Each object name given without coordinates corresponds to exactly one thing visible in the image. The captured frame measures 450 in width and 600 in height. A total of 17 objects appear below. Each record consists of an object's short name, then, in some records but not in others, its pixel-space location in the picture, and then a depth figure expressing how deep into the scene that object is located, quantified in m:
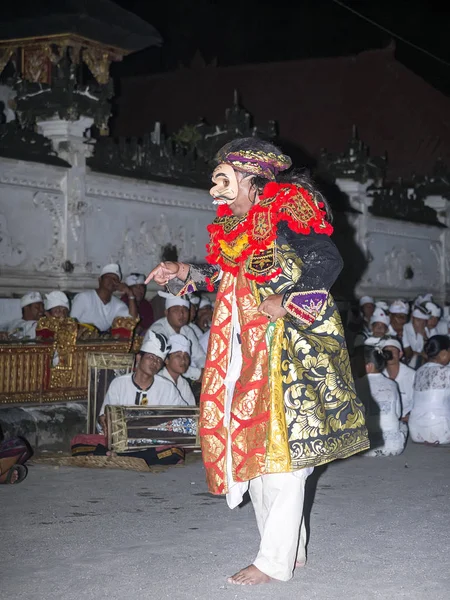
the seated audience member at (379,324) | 10.32
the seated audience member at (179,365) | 7.73
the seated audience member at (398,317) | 12.02
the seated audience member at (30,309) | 9.12
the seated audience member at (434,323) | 12.40
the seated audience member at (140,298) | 10.12
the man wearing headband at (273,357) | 4.04
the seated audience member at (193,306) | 9.95
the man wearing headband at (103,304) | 9.56
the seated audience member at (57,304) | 8.89
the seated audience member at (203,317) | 10.29
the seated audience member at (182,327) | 8.72
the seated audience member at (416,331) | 12.04
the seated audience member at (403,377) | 9.33
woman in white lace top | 8.45
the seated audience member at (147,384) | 7.44
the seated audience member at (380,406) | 7.95
